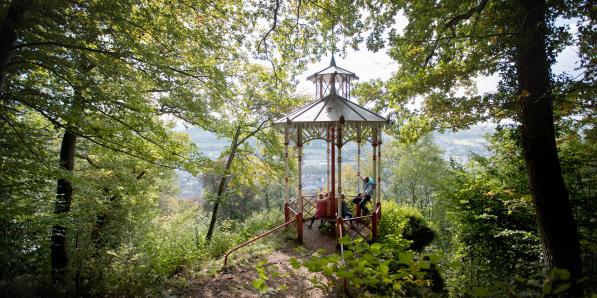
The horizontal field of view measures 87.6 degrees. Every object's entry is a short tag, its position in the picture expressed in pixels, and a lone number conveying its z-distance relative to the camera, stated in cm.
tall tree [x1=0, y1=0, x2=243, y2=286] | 471
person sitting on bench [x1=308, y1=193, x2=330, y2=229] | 908
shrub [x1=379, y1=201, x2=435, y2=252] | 899
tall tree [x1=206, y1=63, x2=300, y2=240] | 927
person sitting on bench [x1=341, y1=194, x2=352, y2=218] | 875
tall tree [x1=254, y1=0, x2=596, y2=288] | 451
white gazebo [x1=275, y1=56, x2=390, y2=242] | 773
